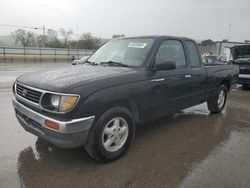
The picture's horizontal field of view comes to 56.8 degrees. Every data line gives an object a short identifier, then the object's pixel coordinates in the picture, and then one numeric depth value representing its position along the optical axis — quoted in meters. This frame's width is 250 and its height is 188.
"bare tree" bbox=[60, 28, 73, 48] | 57.91
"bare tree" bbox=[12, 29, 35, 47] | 60.69
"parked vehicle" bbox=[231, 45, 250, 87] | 9.79
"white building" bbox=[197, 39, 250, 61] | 28.50
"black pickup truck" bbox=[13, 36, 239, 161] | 2.79
